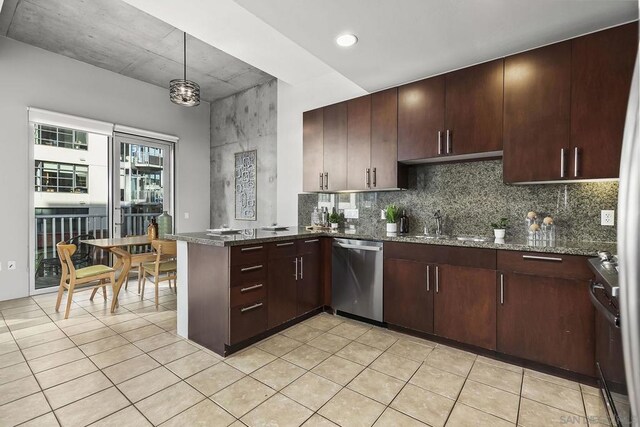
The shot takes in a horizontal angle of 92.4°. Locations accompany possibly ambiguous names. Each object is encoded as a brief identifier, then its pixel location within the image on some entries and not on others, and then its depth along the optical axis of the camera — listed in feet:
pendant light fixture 11.03
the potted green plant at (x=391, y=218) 10.43
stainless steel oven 4.40
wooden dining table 11.01
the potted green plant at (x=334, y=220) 12.51
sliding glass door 15.78
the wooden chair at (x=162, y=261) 11.42
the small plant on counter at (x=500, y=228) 8.72
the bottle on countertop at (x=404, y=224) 10.94
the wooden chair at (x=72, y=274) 10.44
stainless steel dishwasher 9.84
